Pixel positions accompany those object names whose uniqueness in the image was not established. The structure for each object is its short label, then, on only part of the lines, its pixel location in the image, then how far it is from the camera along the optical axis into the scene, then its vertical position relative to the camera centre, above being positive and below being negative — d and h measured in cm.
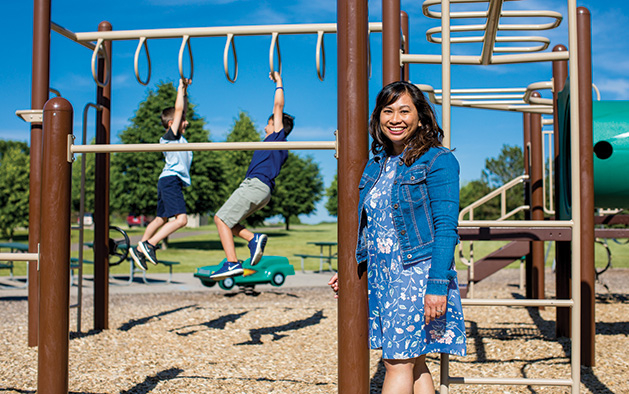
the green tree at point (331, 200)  5755 +104
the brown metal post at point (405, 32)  507 +161
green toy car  1014 -120
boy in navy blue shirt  481 +10
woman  220 -15
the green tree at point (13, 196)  3095 +70
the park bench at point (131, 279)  1182 -151
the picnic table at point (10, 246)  1073 -79
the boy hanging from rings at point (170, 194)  514 +14
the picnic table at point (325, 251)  2840 -216
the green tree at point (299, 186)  3717 +171
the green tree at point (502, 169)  5541 +401
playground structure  264 +17
